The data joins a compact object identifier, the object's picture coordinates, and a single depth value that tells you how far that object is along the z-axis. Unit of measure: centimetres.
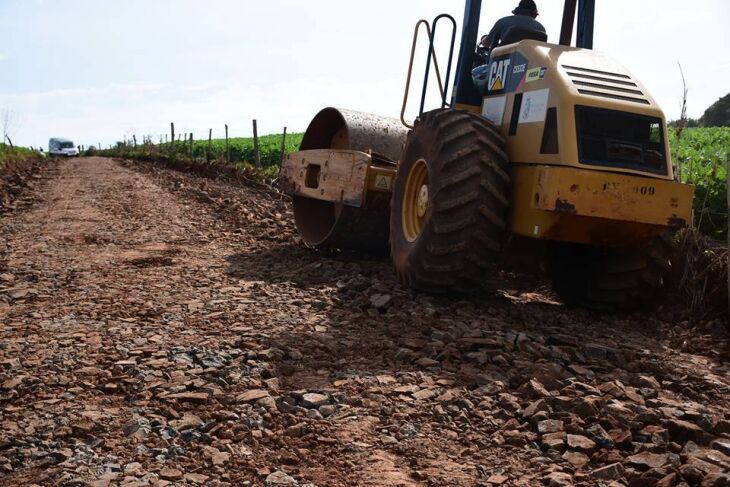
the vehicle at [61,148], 4838
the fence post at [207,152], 2792
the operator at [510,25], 677
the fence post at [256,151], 2104
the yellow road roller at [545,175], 551
